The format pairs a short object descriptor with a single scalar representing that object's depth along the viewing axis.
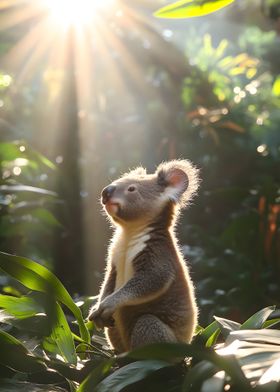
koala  2.23
